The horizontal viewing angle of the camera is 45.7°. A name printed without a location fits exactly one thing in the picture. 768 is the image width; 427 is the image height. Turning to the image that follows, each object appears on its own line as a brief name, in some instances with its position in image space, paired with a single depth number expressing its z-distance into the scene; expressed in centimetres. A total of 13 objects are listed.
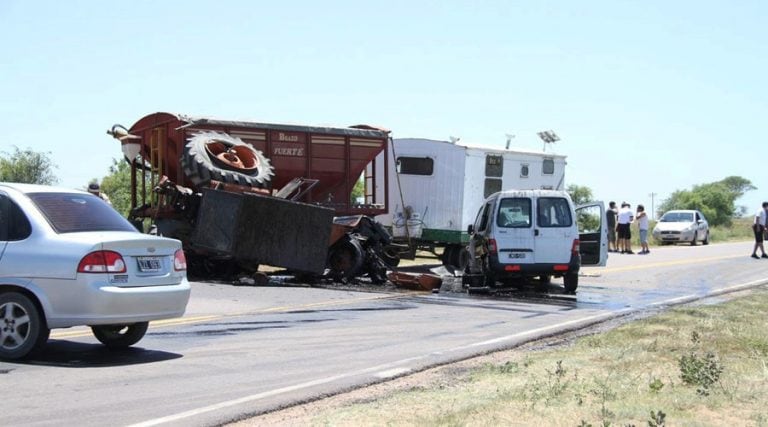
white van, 1680
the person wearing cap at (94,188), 1709
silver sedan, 820
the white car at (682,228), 4181
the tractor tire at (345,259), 1823
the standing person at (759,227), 2991
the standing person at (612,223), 3148
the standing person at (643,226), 3353
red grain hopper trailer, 1906
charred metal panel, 1695
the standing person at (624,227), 3234
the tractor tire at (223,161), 1770
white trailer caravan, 2334
